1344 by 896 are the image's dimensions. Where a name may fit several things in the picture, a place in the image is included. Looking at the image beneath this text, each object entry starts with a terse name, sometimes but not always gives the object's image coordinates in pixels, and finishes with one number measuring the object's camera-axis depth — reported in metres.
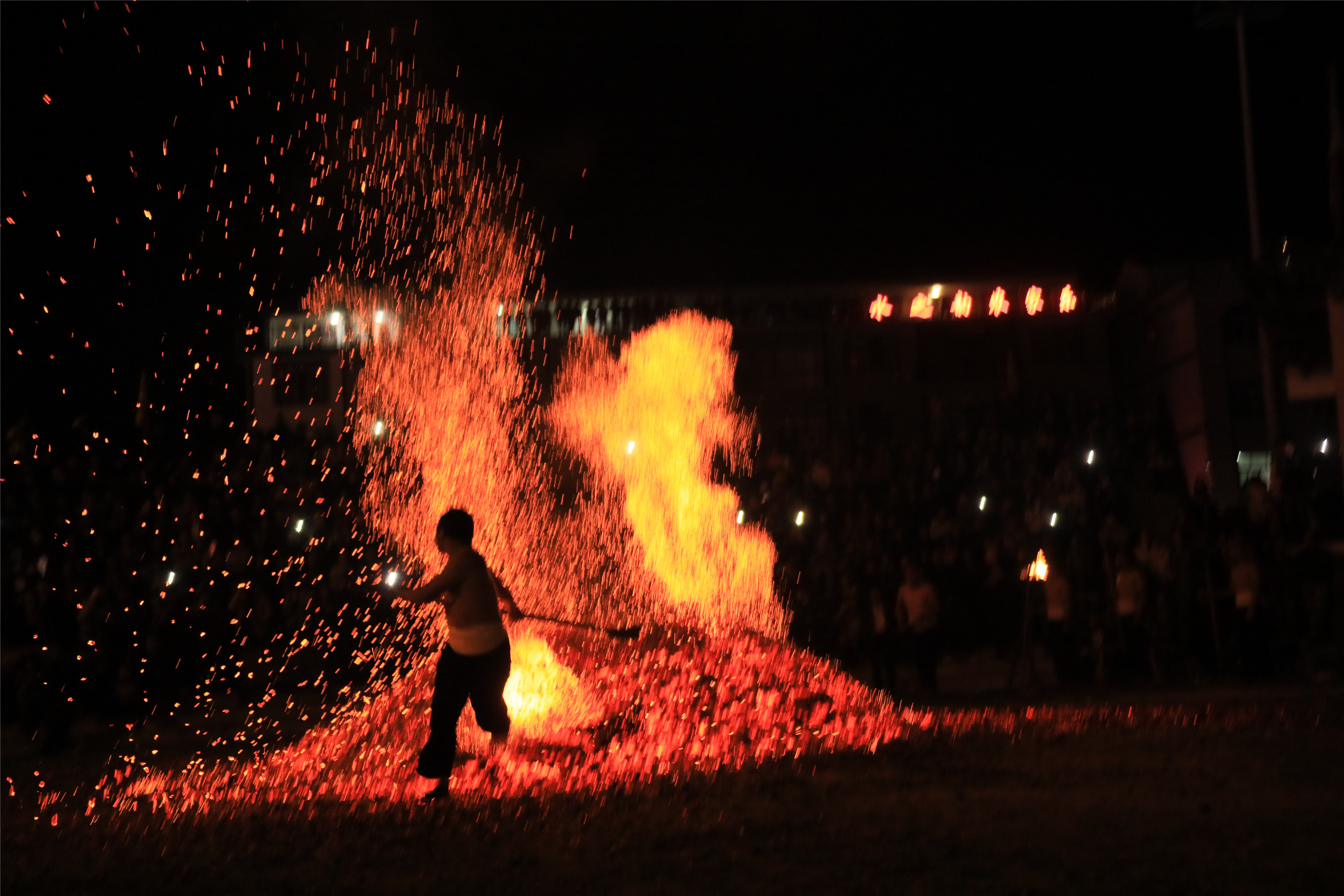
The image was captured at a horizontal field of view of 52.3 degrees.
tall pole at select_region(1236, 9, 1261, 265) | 20.78
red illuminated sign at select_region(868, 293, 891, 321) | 40.66
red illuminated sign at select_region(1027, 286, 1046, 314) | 41.12
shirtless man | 7.13
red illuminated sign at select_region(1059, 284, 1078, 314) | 41.44
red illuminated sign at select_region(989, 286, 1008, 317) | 40.94
